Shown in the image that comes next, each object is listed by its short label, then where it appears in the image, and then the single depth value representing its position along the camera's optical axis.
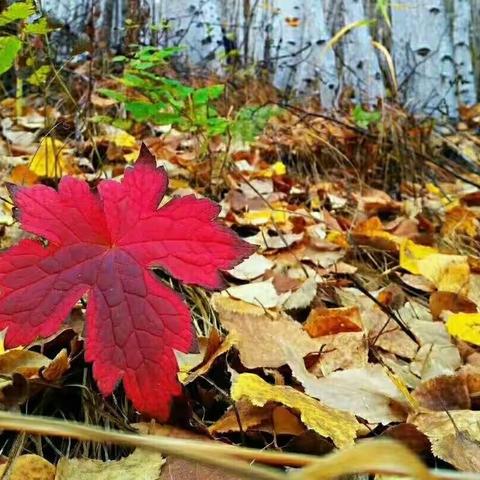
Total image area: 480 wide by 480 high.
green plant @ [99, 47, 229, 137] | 0.50
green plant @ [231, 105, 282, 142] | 0.63
